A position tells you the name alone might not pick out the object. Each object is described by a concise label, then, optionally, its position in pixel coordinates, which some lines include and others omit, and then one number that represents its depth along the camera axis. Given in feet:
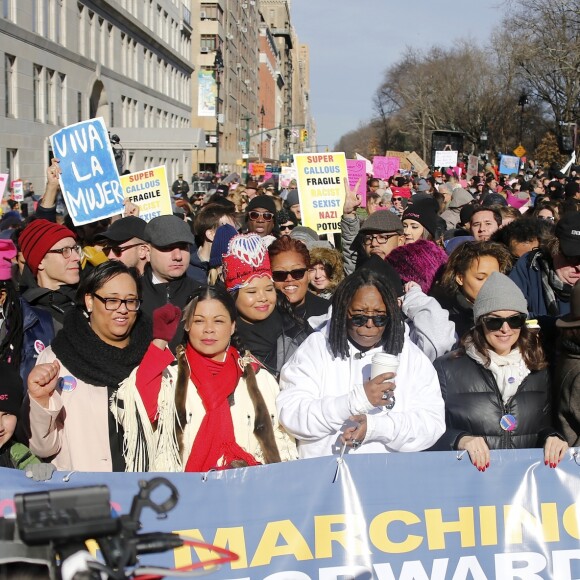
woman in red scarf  12.28
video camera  5.81
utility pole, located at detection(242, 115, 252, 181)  221.56
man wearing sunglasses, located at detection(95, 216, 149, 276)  20.03
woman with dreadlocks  11.93
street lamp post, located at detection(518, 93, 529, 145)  128.88
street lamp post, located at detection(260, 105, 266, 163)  395.34
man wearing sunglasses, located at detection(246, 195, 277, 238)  25.35
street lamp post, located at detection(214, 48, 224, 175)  201.28
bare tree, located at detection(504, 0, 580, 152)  111.86
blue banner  11.49
